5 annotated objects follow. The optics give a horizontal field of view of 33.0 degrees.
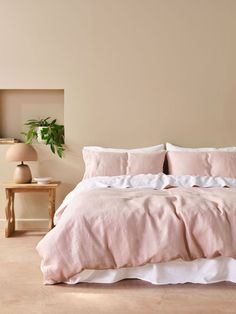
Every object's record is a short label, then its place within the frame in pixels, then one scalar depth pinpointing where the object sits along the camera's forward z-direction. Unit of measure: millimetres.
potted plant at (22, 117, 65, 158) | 4625
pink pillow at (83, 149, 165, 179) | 4246
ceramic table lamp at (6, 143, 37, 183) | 4273
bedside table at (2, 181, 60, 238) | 4258
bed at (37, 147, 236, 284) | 2670
